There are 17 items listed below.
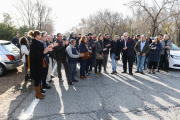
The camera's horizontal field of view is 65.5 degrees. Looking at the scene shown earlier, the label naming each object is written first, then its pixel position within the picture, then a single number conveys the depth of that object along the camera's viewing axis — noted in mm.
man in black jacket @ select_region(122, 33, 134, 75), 6948
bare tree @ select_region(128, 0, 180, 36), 16688
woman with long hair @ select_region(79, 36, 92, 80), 6047
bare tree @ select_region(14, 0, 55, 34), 35500
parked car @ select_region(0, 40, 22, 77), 6156
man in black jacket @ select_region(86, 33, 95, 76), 7012
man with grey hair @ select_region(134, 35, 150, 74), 7184
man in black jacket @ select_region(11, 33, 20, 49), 10589
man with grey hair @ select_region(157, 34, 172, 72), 7715
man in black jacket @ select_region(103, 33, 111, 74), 6977
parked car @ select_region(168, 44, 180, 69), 7756
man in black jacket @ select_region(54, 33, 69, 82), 5659
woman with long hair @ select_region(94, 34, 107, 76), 6777
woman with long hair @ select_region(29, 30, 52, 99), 3830
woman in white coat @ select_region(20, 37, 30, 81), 5257
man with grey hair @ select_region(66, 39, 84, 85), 5445
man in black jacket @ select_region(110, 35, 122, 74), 7219
